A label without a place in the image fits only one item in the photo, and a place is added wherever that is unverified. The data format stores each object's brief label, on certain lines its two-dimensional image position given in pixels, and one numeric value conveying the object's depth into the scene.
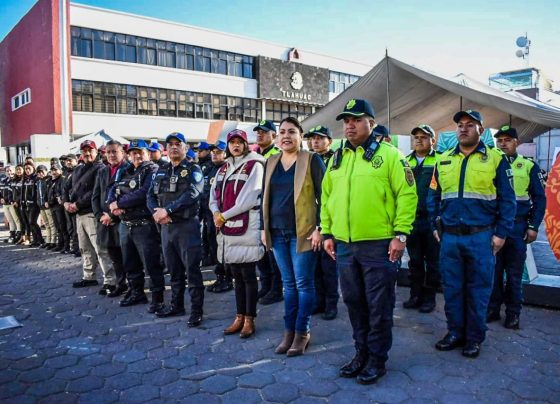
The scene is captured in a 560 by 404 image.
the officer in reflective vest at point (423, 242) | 5.00
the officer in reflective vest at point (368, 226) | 3.22
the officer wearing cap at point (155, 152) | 6.34
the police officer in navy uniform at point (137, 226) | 5.19
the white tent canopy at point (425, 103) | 6.04
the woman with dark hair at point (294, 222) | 3.81
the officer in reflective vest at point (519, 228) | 4.38
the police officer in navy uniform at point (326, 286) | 4.84
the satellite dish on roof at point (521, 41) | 39.64
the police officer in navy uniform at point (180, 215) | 4.69
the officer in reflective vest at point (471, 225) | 3.66
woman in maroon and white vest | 4.23
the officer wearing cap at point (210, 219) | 7.03
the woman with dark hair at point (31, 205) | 10.55
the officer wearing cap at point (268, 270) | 5.41
